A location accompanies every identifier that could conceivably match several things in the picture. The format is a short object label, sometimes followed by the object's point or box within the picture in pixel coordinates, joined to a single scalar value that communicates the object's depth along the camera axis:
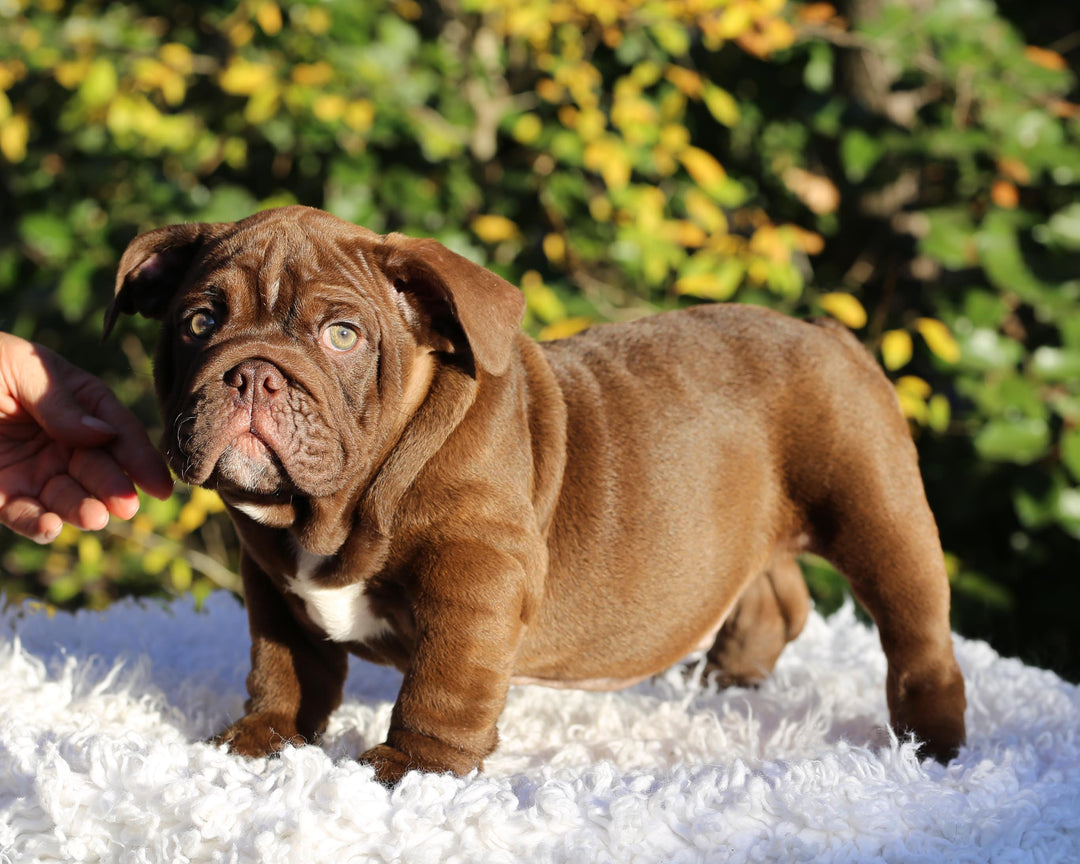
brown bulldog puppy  2.07
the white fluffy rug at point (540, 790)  1.85
